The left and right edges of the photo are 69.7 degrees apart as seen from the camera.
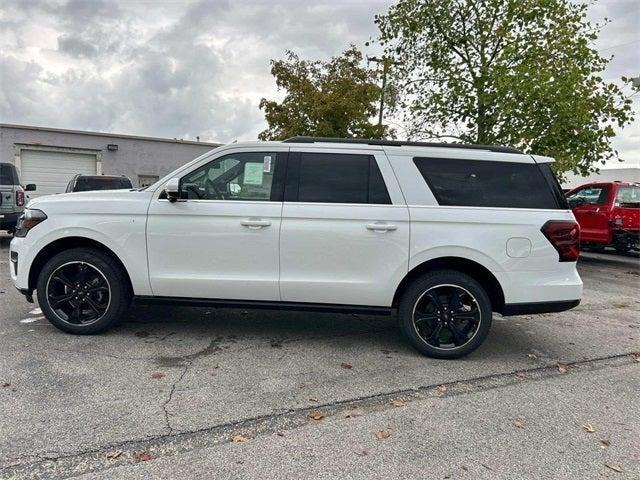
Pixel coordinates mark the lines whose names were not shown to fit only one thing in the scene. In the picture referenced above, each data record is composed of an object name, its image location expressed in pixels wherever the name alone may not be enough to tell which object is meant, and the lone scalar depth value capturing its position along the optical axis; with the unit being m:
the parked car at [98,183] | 11.34
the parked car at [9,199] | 9.82
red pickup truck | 10.63
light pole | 13.88
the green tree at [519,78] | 10.86
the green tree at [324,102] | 18.39
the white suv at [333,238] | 4.14
